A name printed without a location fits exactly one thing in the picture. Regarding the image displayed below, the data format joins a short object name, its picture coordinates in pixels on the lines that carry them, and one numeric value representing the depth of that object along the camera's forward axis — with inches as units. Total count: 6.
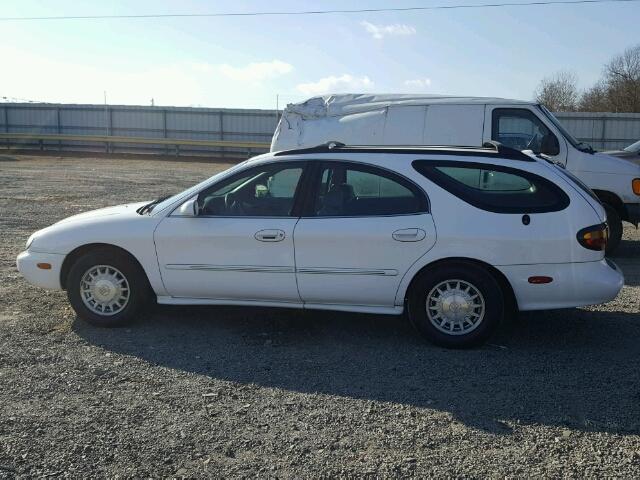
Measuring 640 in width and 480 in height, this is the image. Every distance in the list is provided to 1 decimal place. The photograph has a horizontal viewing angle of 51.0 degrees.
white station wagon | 208.5
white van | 363.9
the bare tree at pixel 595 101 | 1965.6
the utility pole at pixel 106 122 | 1557.6
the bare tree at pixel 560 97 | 2089.1
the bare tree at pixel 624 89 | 1900.8
